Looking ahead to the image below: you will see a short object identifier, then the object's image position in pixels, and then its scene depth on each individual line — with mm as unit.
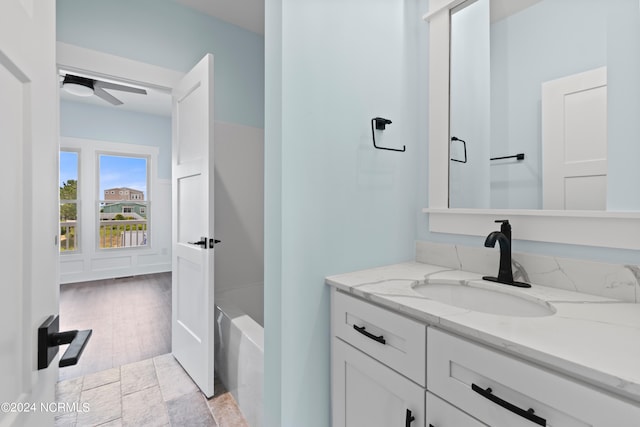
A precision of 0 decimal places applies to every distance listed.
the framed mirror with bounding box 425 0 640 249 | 958
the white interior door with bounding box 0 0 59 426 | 411
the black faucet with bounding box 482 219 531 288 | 1073
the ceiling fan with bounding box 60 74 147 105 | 2819
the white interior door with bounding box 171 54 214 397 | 1822
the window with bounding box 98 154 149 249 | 5000
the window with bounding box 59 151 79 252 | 4621
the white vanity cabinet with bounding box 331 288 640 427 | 578
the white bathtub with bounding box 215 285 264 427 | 1512
